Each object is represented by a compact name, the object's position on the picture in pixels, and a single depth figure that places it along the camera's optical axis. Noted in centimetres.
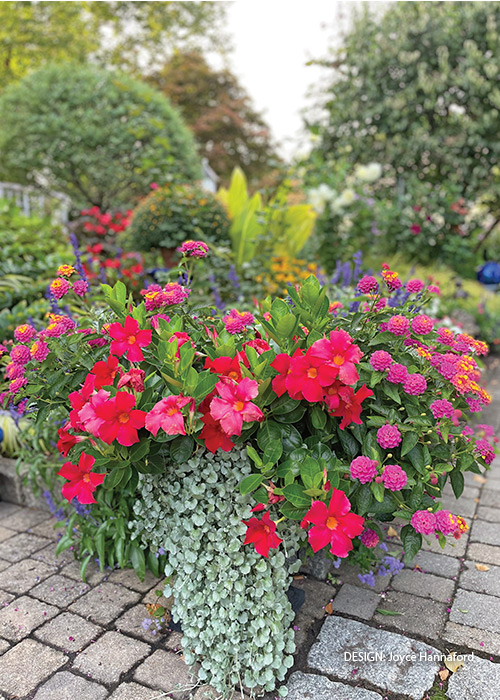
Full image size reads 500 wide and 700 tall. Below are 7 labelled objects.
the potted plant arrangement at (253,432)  128
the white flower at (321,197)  538
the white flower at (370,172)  539
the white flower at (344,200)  532
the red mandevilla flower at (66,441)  153
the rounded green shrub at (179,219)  410
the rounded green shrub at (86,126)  667
